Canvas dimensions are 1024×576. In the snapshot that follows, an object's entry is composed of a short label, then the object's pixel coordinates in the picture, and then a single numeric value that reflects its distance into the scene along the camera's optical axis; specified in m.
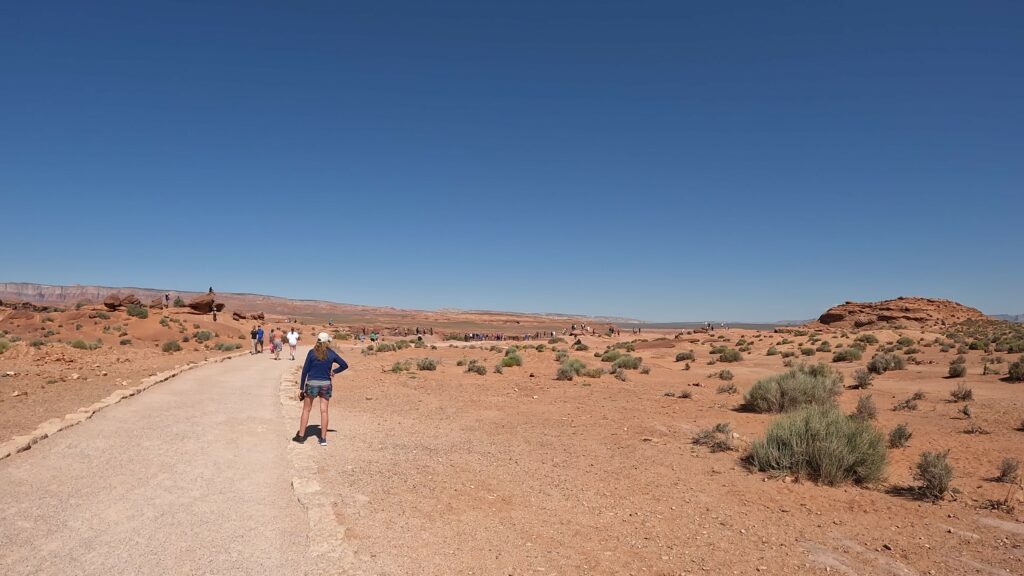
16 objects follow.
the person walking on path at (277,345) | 28.80
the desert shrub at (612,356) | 32.25
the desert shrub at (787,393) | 14.76
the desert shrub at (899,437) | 10.52
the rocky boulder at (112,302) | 47.56
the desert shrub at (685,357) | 34.66
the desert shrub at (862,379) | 19.14
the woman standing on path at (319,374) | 9.79
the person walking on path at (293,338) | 27.60
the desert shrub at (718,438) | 10.41
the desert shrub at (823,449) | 8.24
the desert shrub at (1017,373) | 18.24
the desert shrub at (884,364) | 22.98
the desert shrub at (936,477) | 7.41
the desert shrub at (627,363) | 26.81
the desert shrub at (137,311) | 43.91
